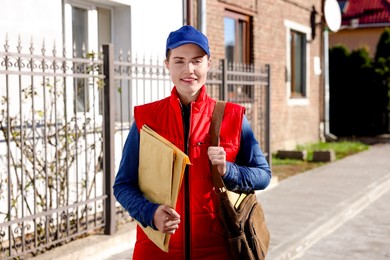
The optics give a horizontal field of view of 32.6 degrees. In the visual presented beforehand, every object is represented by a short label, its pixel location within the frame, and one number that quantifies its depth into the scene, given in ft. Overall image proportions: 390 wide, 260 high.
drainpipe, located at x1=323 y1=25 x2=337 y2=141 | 58.29
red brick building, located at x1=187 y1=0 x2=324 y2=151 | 38.37
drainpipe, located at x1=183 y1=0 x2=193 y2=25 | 32.09
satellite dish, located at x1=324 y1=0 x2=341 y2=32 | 54.60
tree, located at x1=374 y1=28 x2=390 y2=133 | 65.82
